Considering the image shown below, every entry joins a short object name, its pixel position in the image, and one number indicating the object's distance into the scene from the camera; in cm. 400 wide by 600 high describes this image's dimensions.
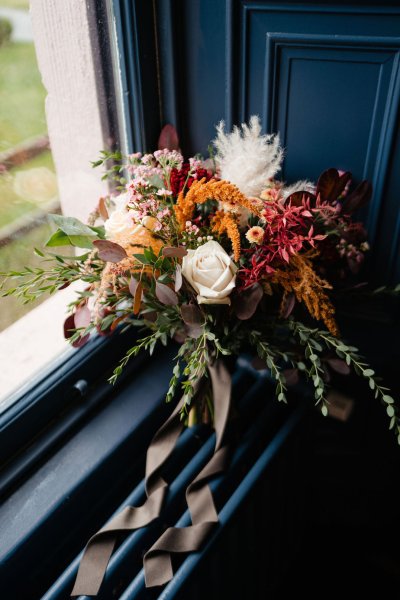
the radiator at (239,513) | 103
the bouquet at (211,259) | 96
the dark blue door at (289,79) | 113
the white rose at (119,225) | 99
